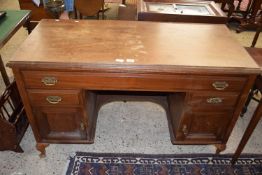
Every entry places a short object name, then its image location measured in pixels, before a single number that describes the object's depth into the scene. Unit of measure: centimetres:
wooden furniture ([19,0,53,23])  291
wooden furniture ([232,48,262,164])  128
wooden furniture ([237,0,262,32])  309
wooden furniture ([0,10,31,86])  139
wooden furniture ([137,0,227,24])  173
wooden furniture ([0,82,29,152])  137
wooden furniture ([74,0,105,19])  249
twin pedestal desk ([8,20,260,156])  111
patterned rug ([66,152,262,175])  145
